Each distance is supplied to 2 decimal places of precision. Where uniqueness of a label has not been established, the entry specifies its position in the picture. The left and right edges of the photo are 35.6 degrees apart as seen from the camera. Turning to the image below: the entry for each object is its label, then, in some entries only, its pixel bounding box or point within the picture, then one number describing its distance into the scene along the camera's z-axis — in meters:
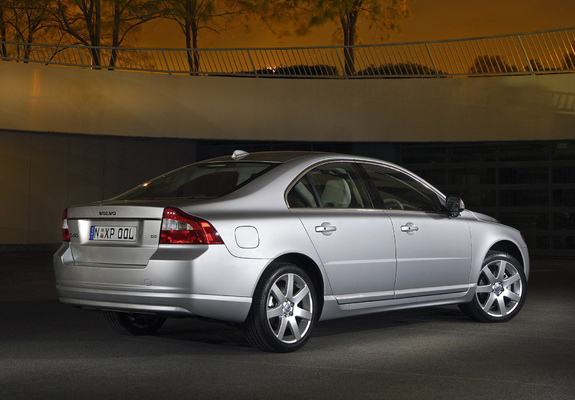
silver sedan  6.80
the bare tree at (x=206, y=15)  35.31
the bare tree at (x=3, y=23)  34.72
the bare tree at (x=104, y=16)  34.22
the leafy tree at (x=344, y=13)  34.22
